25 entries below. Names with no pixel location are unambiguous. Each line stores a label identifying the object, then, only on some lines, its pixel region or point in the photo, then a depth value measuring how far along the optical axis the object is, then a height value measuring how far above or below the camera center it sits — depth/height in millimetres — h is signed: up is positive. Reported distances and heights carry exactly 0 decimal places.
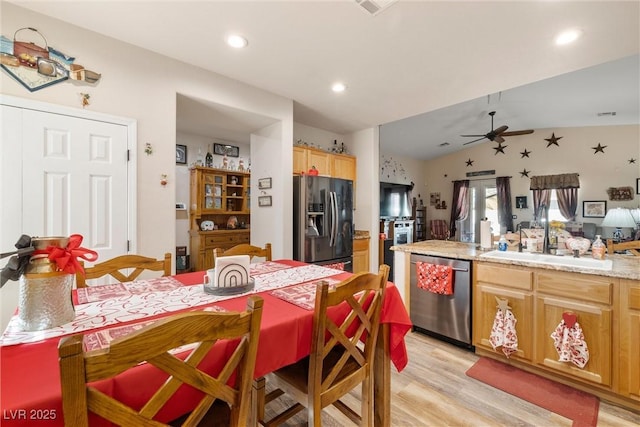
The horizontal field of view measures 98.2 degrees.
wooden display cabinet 4719 +70
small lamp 4777 -93
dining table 641 -401
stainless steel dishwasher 2475 -901
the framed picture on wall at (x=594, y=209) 6137 +106
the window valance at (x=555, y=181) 6430 +771
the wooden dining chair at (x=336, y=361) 1077 -674
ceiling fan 4835 +1417
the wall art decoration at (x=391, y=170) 7253 +1173
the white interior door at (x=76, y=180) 1874 +231
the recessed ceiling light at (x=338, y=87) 2939 +1363
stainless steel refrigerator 3402 -103
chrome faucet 2551 -301
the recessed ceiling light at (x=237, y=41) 2143 +1355
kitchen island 1766 -717
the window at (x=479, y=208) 7616 +146
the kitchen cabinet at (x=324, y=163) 3746 +743
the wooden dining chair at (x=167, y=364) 554 -346
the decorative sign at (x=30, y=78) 1808 +903
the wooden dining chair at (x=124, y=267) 1526 -327
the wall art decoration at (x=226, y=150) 5107 +1179
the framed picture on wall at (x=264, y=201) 3490 +146
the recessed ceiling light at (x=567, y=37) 2027 +1329
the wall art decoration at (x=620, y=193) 5812 +445
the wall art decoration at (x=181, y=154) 4676 +979
